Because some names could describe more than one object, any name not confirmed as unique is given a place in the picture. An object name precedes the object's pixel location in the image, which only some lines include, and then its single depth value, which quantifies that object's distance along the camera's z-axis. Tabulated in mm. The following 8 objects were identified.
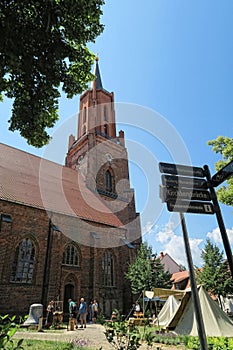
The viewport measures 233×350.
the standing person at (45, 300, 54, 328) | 14202
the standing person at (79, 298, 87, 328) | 12961
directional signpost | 3995
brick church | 15867
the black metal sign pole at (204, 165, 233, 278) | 3797
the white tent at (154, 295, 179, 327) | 12973
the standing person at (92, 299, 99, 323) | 16377
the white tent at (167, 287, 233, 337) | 9469
